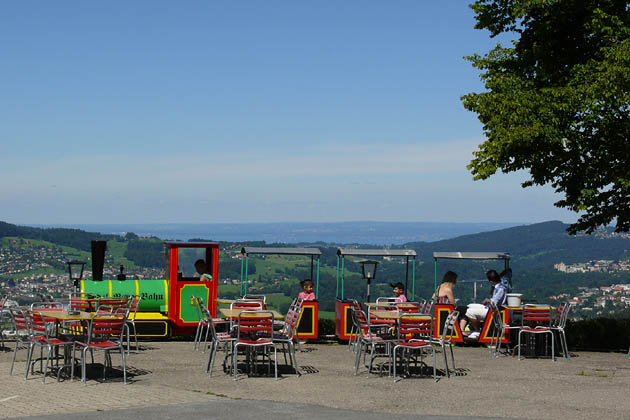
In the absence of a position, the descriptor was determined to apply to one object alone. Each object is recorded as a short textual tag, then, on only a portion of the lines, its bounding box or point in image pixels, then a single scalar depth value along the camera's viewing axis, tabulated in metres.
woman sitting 17.97
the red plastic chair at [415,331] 12.78
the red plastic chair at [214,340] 12.95
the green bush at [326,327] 19.23
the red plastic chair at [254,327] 12.60
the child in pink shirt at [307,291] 18.06
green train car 18.28
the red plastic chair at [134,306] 16.38
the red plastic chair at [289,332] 13.13
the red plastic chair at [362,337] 13.04
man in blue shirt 17.91
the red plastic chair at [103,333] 11.99
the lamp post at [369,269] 18.86
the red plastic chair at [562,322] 16.05
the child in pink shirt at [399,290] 18.17
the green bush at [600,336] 18.41
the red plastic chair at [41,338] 12.20
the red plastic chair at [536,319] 15.80
